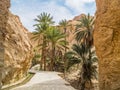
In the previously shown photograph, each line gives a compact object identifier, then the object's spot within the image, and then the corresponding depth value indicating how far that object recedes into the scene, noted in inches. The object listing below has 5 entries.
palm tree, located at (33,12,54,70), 712.5
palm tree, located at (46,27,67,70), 706.3
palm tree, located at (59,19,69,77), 928.6
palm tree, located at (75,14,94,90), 505.3
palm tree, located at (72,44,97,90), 504.5
